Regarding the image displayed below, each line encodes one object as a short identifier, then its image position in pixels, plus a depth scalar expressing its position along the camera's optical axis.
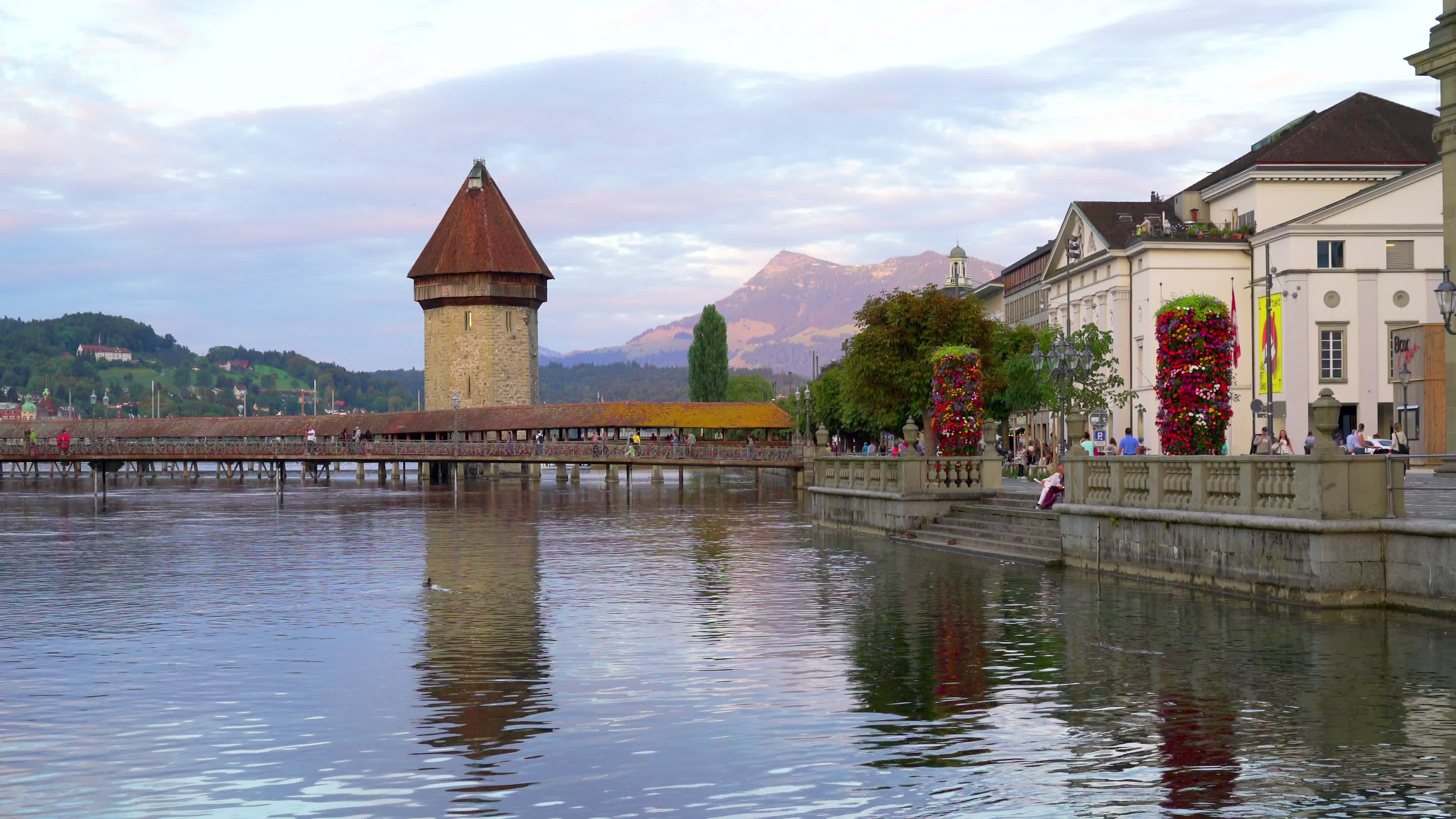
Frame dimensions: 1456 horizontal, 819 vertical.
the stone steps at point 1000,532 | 28.16
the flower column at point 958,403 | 39.31
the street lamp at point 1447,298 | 25.19
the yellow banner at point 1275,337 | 62.34
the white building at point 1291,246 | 63.50
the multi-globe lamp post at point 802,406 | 100.81
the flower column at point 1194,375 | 27.92
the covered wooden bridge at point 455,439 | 86.62
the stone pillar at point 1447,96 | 29.30
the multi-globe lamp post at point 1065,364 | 42.72
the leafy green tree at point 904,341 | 67.00
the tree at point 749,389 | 183.38
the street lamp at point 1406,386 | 42.03
